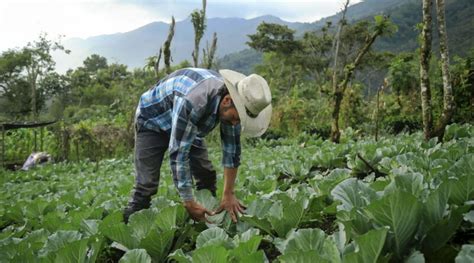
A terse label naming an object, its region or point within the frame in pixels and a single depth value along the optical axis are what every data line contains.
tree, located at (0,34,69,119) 32.41
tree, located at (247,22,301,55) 31.64
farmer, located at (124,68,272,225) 2.40
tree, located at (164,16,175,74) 11.27
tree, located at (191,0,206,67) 12.44
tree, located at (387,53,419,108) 14.76
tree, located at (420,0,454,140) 5.60
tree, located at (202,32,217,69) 12.01
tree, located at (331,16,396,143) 8.27
